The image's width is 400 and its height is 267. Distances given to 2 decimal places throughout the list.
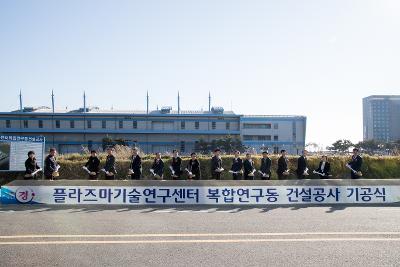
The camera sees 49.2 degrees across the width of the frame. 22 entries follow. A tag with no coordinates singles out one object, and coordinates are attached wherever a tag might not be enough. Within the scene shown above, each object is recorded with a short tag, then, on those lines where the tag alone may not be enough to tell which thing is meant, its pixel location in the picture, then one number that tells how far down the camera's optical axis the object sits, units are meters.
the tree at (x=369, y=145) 84.25
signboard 17.92
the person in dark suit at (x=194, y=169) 16.31
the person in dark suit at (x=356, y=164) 16.50
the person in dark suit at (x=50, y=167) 15.57
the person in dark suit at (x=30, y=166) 15.22
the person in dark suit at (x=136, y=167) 16.14
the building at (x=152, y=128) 74.31
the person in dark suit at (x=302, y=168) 16.86
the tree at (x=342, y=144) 65.85
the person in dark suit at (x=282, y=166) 16.94
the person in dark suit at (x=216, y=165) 16.55
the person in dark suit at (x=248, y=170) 16.45
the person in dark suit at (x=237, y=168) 16.58
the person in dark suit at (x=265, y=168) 16.67
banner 14.22
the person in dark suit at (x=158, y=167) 16.38
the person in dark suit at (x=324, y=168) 16.73
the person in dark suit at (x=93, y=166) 15.86
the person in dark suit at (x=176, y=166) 16.31
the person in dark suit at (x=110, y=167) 15.81
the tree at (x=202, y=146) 69.00
